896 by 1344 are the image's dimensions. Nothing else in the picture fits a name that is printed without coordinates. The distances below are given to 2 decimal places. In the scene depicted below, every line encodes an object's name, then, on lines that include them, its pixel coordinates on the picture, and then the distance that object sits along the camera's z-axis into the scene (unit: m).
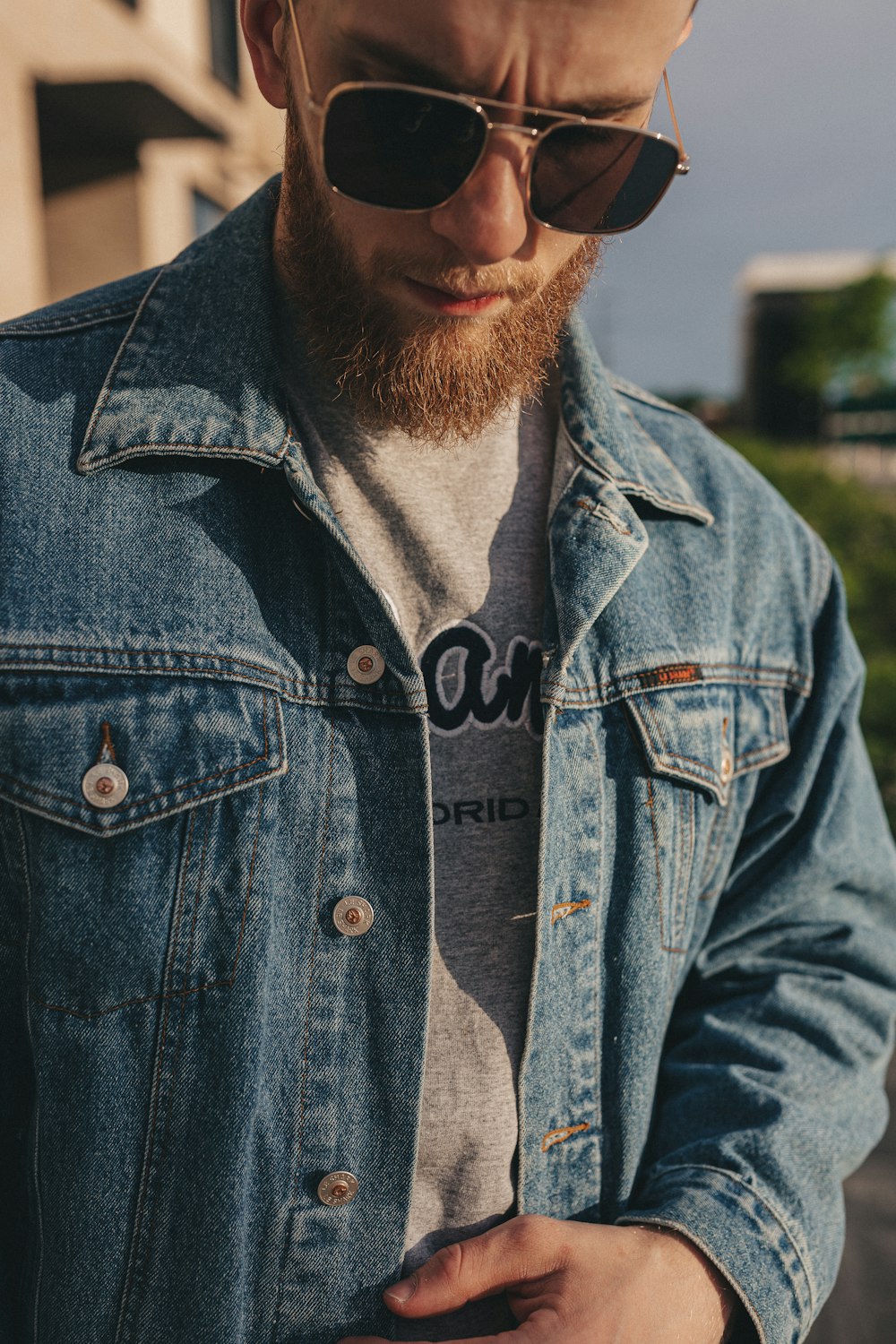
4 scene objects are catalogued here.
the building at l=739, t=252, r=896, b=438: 44.44
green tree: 32.22
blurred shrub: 4.61
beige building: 8.52
